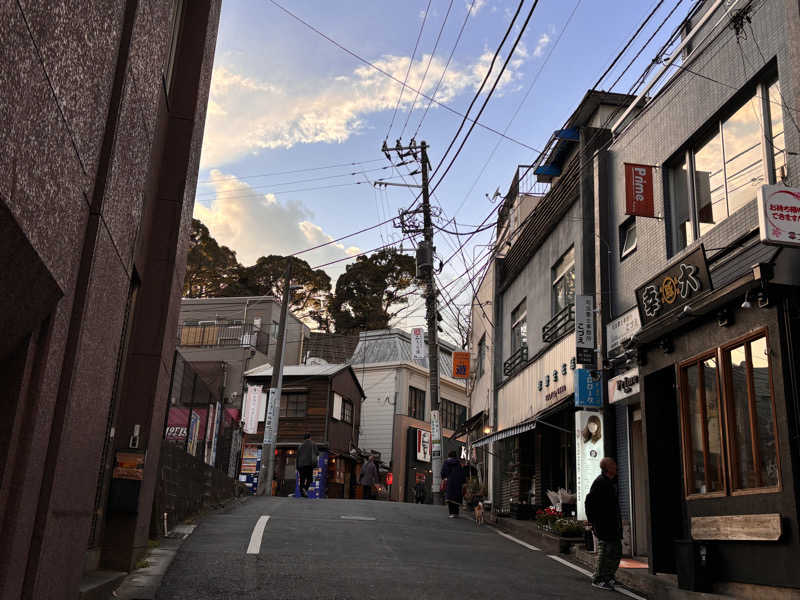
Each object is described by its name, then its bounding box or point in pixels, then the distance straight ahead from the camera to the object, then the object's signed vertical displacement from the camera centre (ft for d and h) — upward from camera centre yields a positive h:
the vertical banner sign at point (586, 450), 47.55 +3.51
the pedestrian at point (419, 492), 139.59 +0.79
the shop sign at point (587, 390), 48.94 +7.45
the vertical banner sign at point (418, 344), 126.52 +25.45
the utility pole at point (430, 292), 89.20 +25.39
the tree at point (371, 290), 173.99 +47.26
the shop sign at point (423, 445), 148.77 +10.12
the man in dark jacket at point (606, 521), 32.60 -0.62
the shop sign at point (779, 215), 27.43 +10.95
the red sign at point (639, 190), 44.55 +18.76
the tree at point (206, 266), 174.19 +51.05
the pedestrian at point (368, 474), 100.83 +2.65
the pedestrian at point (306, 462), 80.74 +3.04
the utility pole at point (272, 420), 89.04 +8.39
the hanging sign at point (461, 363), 99.66 +17.75
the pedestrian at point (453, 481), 63.62 +1.46
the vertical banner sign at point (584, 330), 50.03 +11.64
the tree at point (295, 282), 177.68 +47.90
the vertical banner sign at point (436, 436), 89.35 +7.21
